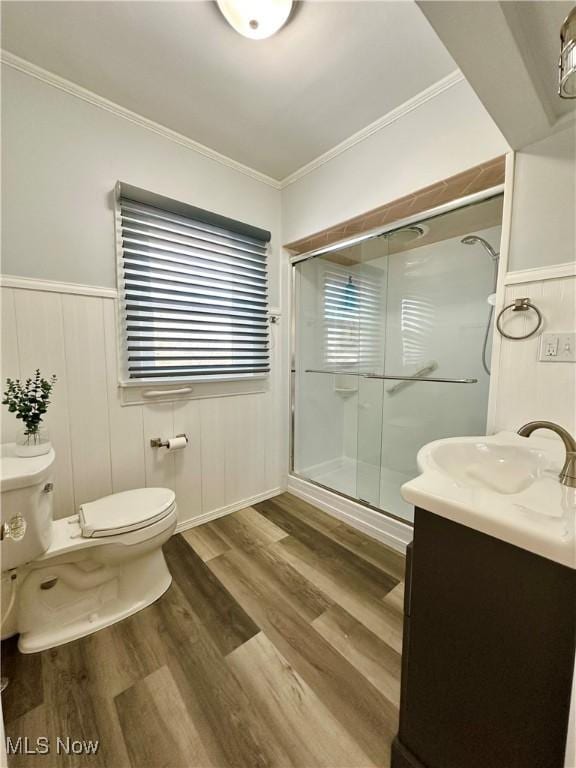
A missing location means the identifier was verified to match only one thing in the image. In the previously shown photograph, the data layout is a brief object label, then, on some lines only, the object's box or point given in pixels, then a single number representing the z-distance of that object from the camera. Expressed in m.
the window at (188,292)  1.66
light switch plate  1.15
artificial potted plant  1.23
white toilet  1.09
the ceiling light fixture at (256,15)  1.07
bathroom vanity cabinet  0.56
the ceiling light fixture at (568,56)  0.74
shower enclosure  2.24
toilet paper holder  1.79
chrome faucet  0.73
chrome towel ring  1.23
